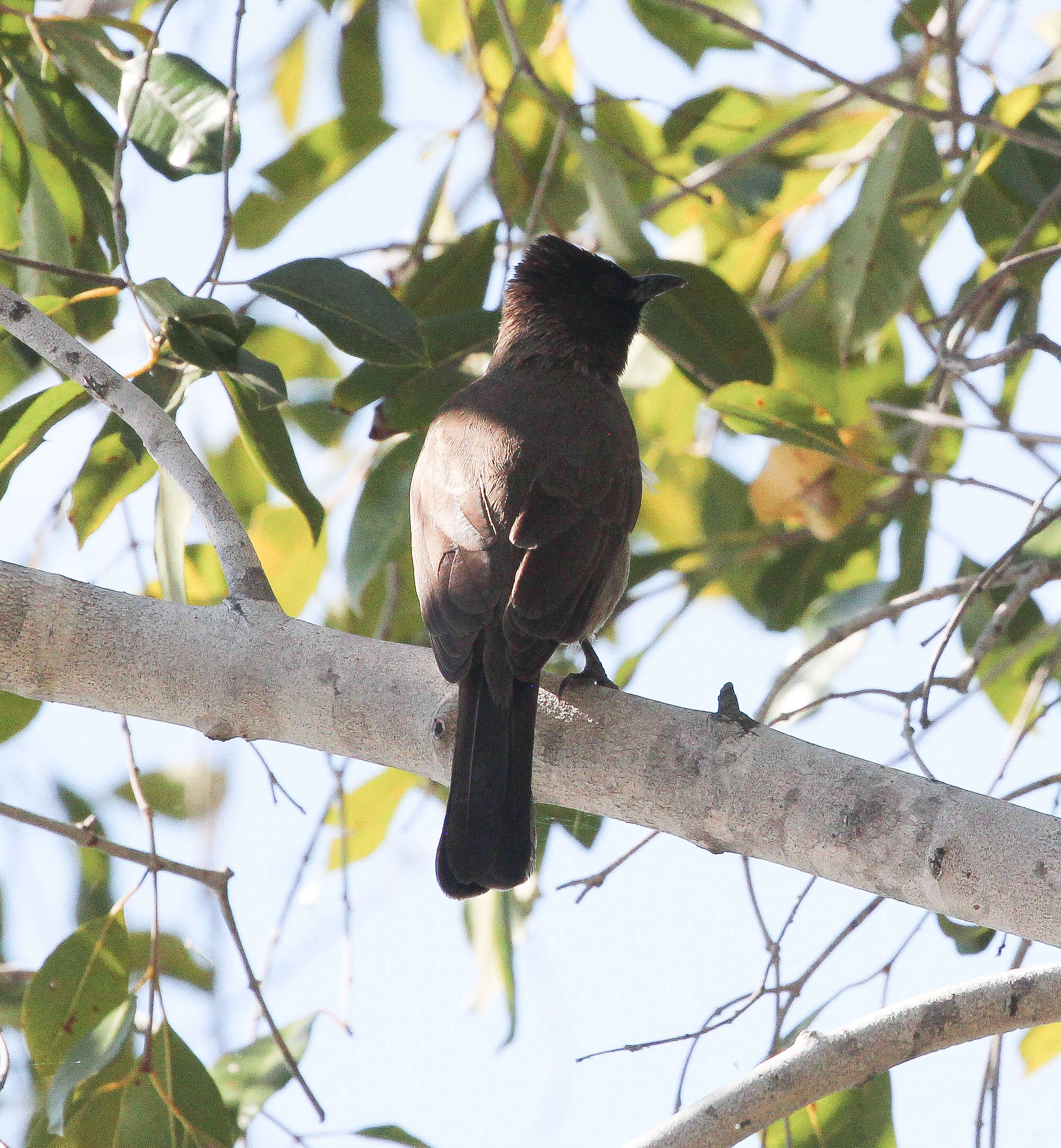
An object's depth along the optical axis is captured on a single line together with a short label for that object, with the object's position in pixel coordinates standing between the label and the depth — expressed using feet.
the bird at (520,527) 15.57
